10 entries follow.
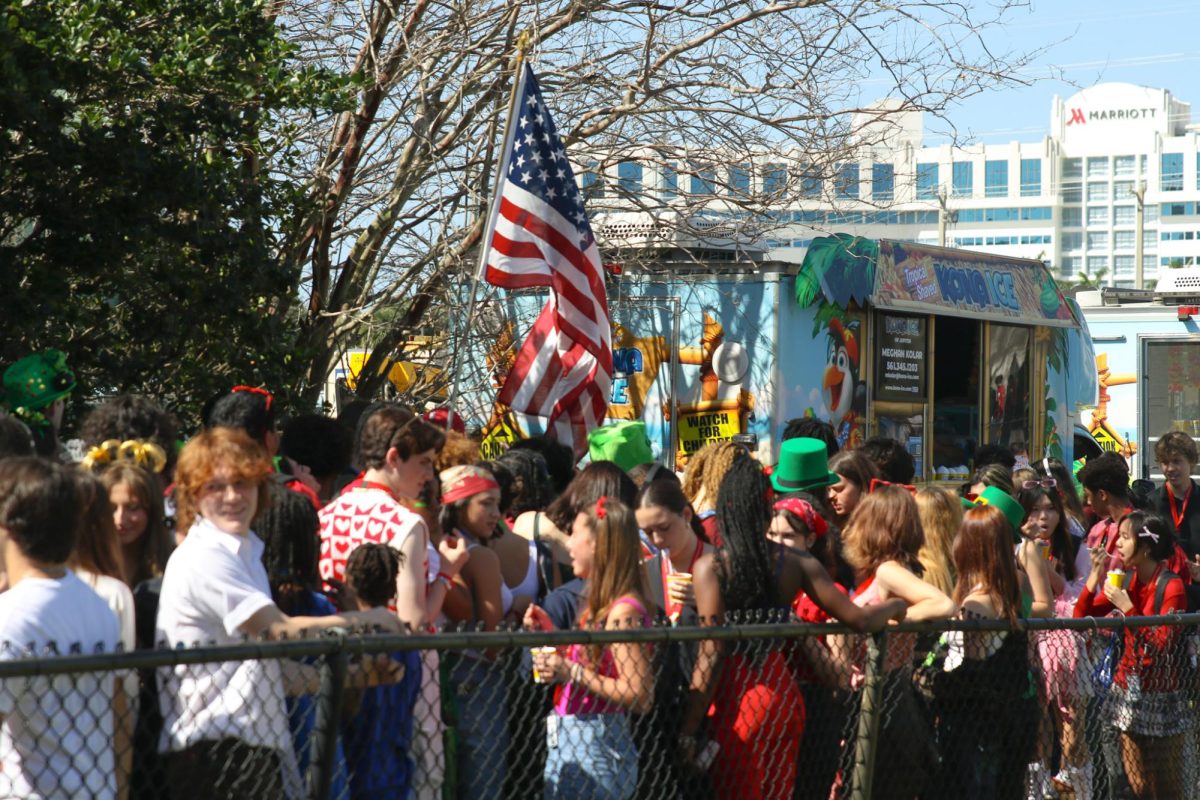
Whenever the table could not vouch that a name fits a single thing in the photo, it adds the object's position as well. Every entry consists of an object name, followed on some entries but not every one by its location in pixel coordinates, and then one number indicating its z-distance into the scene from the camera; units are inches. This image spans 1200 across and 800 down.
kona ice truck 912.1
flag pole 589.7
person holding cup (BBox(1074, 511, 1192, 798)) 503.6
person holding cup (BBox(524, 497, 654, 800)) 358.6
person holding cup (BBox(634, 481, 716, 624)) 410.9
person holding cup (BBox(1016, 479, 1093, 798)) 485.2
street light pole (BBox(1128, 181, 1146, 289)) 3868.0
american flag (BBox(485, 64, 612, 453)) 619.1
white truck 1454.8
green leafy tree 615.8
